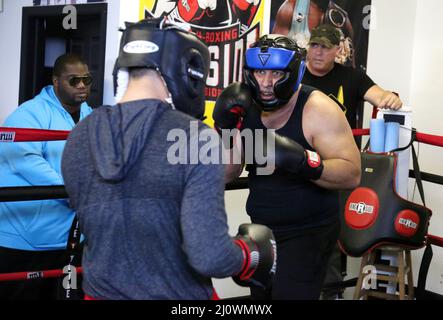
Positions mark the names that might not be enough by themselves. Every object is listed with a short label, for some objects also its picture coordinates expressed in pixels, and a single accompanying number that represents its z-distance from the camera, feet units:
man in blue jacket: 8.95
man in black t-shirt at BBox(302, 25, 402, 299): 11.30
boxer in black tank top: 6.93
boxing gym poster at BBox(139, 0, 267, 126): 11.80
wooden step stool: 10.26
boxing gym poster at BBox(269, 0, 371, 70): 13.04
